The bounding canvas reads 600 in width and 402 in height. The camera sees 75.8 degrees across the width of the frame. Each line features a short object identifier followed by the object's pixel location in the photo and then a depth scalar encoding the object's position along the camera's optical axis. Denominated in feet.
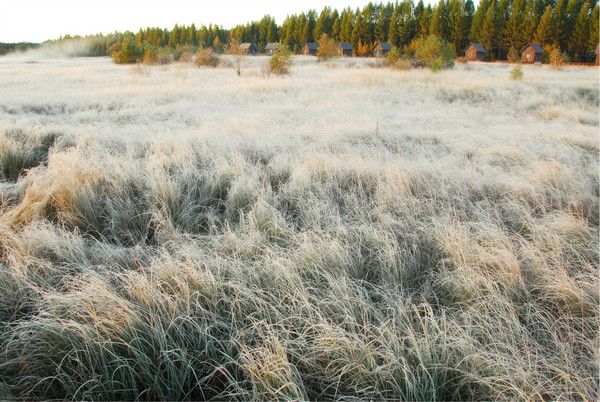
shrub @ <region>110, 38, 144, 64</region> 125.80
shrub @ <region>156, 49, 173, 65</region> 122.44
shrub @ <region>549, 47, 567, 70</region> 119.65
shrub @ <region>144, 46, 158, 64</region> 111.24
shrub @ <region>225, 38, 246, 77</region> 88.69
